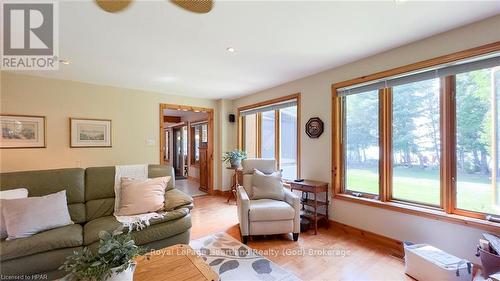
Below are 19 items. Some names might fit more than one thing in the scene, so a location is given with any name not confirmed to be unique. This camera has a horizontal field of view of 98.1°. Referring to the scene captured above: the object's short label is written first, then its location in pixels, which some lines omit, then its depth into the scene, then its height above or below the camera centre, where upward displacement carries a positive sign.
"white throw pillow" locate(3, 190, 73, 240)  1.77 -0.62
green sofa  1.68 -0.77
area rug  1.96 -1.21
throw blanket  2.10 -0.59
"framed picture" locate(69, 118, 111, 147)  3.65 +0.20
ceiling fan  1.65 +1.07
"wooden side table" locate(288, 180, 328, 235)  2.96 -0.80
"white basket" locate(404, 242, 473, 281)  1.75 -1.05
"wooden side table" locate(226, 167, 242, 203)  4.21 -0.91
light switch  4.34 +0.02
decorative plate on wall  3.29 +0.22
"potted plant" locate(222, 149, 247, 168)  4.46 -0.31
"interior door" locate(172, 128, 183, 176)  8.52 -0.33
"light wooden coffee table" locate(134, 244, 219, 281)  1.35 -0.83
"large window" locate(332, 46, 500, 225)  2.02 +0.02
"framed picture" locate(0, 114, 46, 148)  3.17 +0.19
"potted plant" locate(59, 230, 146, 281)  1.11 -0.63
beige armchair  2.62 -0.92
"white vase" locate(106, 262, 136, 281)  1.13 -0.70
